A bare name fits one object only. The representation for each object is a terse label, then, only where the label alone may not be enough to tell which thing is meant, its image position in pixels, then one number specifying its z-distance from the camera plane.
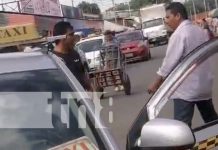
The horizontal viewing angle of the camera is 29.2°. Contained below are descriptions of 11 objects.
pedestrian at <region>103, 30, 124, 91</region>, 10.93
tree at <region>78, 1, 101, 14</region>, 68.40
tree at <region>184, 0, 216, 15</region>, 54.17
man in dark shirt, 5.18
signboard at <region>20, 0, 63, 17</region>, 20.14
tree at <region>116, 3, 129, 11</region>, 81.44
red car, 20.87
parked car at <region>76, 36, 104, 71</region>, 17.11
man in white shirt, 3.86
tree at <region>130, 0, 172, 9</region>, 77.08
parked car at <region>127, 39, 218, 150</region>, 2.71
